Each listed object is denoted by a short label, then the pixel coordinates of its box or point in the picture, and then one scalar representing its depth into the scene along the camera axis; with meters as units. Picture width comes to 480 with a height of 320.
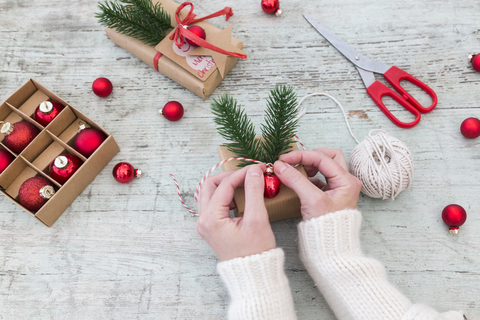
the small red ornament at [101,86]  0.95
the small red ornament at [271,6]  1.02
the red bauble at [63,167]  0.82
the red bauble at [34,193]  0.82
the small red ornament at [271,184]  0.71
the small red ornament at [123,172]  0.88
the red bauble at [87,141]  0.86
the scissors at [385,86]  0.95
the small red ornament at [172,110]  0.92
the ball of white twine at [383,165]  0.80
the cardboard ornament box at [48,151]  0.85
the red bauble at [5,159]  0.85
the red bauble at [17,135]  0.85
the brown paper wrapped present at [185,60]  0.93
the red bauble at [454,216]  0.83
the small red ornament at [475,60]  0.97
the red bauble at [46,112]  0.86
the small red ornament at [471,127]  0.90
